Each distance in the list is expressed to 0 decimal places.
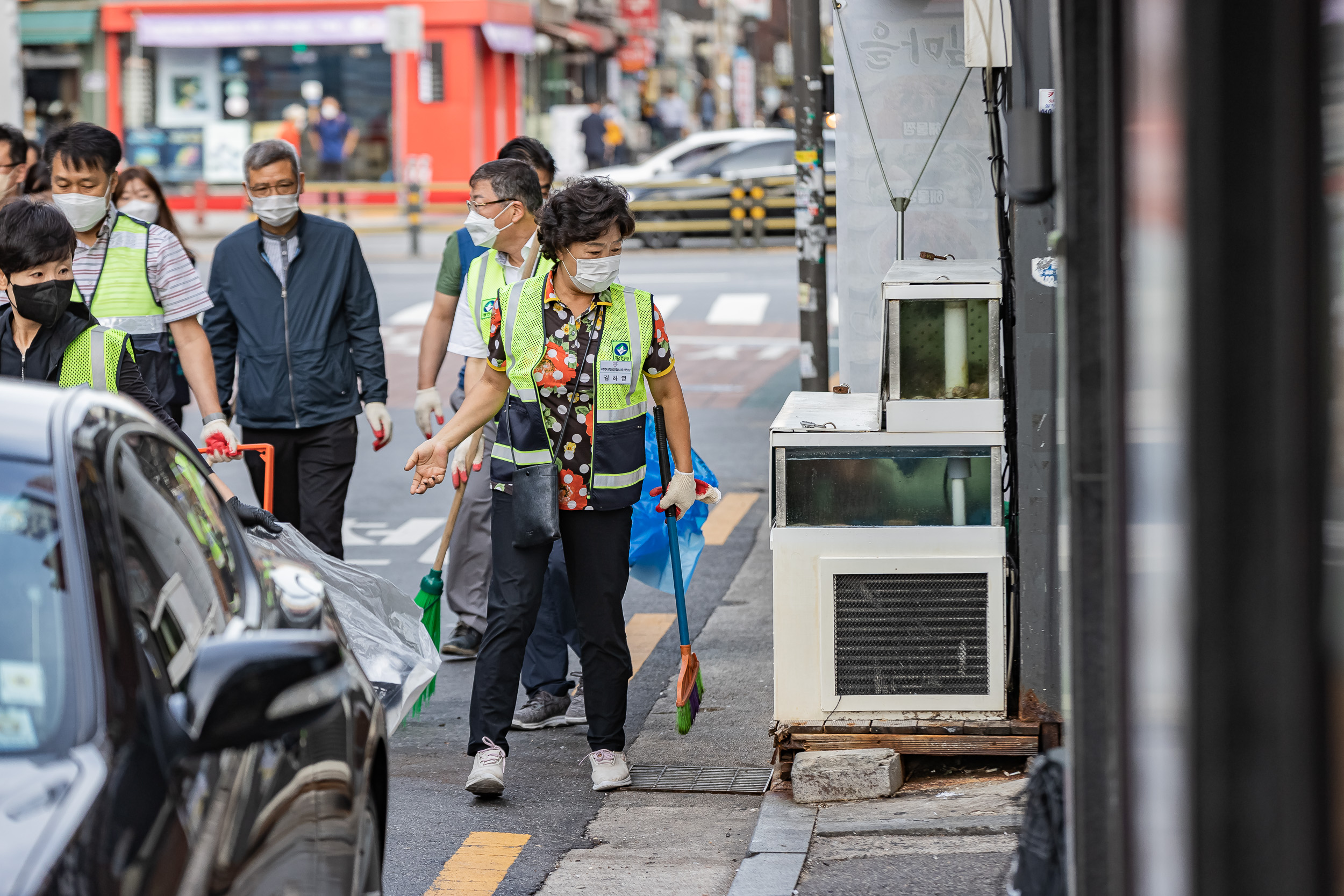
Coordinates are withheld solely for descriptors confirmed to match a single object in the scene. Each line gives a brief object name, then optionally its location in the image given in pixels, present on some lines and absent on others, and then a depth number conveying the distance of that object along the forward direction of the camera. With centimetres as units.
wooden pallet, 1070
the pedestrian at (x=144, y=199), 1636
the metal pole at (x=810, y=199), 1811
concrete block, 1058
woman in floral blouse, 1080
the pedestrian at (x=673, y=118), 7912
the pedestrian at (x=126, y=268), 1293
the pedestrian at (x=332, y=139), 6569
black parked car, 519
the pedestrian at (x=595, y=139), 6278
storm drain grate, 1131
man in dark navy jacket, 1366
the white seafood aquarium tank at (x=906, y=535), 1071
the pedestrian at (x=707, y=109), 8919
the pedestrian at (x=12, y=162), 1653
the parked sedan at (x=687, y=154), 5322
